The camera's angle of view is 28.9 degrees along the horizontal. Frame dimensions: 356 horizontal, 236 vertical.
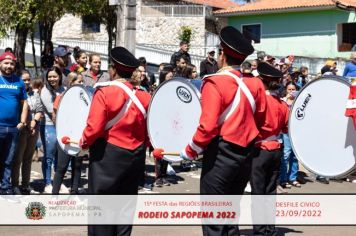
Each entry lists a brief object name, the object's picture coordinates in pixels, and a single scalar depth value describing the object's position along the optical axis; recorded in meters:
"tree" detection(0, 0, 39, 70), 23.77
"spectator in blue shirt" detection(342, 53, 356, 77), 14.87
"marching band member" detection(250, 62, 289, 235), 7.66
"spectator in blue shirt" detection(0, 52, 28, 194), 9.33
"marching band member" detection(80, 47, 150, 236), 6.33
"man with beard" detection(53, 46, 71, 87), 11.30
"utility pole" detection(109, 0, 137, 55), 13.83
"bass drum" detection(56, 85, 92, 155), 8.49
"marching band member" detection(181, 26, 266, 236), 5.98
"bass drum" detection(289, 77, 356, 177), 6.98
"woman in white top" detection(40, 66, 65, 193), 10.27
